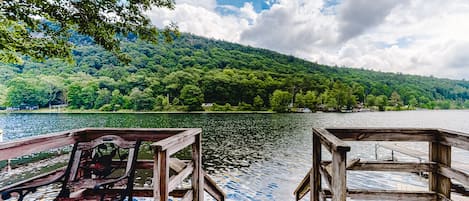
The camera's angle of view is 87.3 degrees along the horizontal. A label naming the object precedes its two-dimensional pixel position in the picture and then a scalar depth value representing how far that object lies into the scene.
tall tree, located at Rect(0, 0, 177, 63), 5.10
